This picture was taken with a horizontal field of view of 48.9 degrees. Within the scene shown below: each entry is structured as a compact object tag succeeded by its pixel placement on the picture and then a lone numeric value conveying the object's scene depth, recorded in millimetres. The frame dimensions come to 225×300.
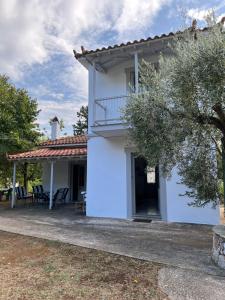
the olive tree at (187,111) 4953
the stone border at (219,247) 4832
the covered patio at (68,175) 16547
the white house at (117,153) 9367
